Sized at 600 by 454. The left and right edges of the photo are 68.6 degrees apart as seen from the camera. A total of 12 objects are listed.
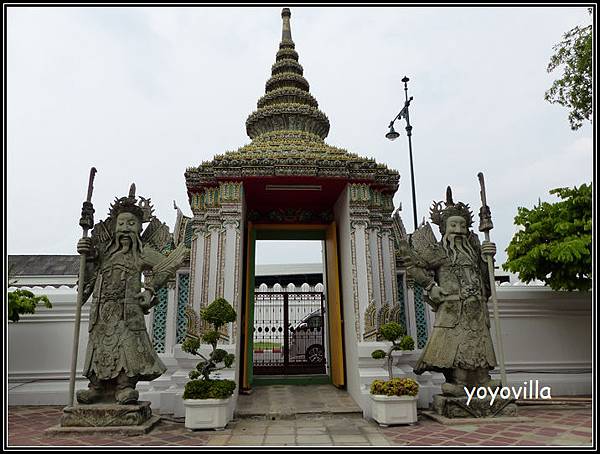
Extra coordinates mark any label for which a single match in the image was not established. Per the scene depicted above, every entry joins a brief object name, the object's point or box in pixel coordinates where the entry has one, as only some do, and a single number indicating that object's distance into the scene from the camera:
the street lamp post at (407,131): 11.99
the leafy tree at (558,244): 7.19
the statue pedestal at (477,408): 5.86
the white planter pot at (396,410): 5.74
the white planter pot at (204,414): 5.55
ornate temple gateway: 7.18
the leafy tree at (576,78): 8.01
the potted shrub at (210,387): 5.56
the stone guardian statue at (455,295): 6.18
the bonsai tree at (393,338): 6.08
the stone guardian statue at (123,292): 5.75
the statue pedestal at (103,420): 5.33
